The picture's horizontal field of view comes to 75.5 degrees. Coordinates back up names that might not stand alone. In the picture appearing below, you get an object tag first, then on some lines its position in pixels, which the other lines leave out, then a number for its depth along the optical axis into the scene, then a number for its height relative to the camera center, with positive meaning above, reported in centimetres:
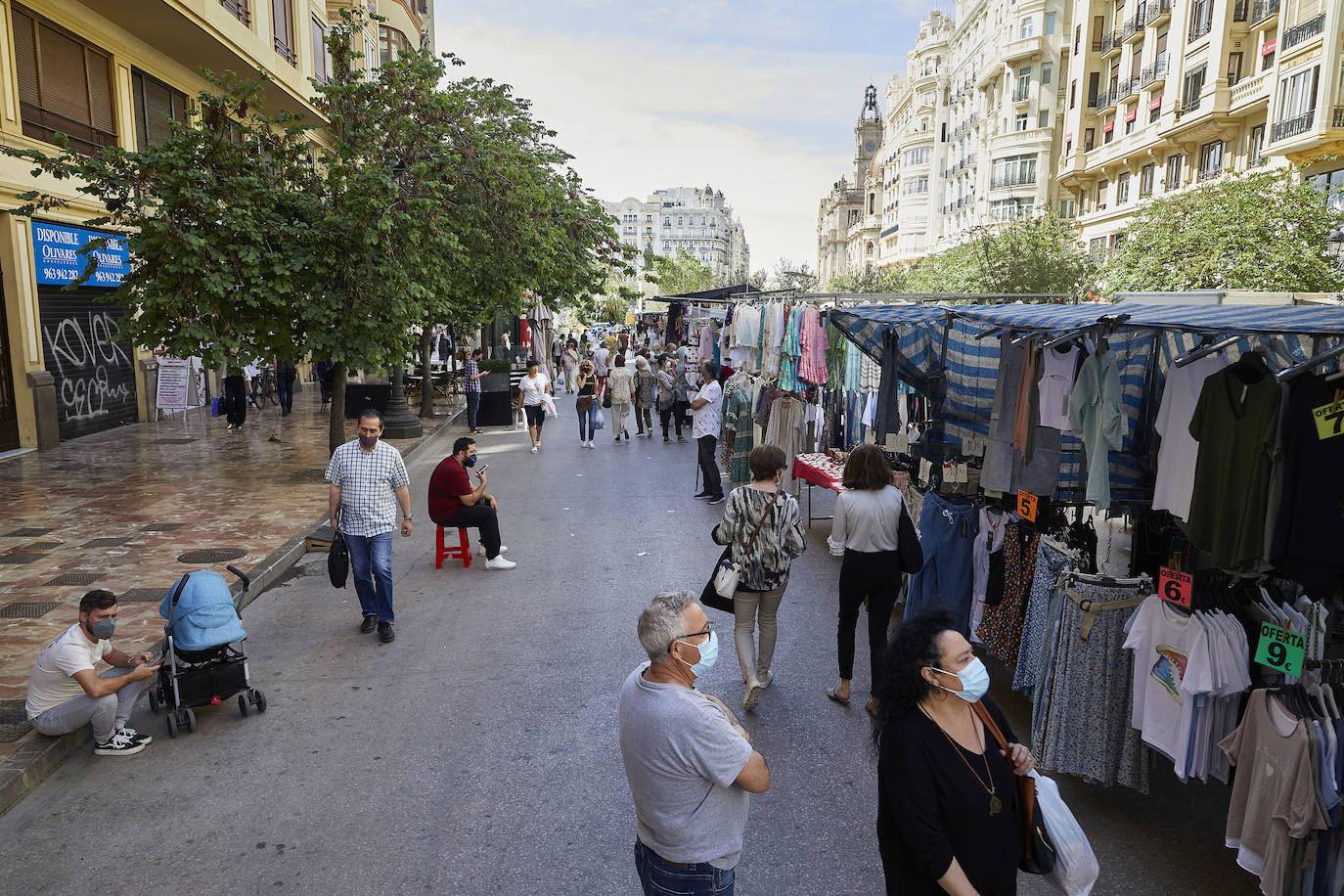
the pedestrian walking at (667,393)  1991 -122
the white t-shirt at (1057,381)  603 -24
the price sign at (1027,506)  611 -112
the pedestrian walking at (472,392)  2105 -135
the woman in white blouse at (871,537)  588 -131
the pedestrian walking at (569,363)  3088 -91
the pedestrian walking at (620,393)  1967 -122
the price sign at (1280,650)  405 -141
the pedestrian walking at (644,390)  2077 -121
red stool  988 -246
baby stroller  588 -219
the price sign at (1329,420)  396 -31
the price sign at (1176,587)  447 -123
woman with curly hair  280 -142
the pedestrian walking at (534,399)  1833 -129
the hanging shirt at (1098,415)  559 -44
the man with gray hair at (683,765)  289 -142
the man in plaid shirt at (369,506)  744 -147
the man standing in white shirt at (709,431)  1327 -139
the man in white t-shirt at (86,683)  543 -222
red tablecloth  1012 -154
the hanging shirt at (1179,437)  489 -51
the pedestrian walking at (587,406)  1852 -143
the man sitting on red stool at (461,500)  955 -180
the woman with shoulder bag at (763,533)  587 -129
